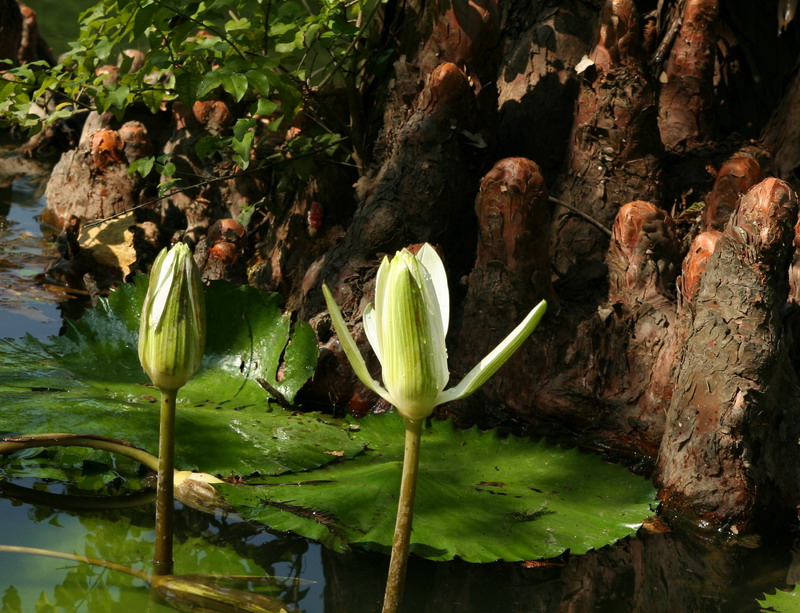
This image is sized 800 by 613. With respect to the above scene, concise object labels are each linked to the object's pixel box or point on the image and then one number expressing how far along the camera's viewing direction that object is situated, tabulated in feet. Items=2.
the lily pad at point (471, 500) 5.90
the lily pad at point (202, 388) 6.24
